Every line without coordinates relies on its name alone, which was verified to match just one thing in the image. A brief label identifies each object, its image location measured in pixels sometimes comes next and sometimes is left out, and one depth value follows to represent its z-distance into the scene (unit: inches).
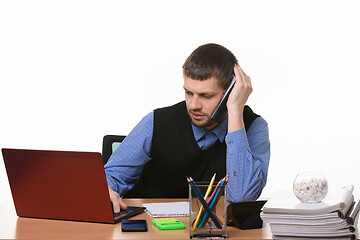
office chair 141.8
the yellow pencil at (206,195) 99.4
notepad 111.1
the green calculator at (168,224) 103.8
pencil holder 99.4
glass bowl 102.8
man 125.0
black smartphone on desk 102.9
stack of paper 98.1
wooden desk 100.4
